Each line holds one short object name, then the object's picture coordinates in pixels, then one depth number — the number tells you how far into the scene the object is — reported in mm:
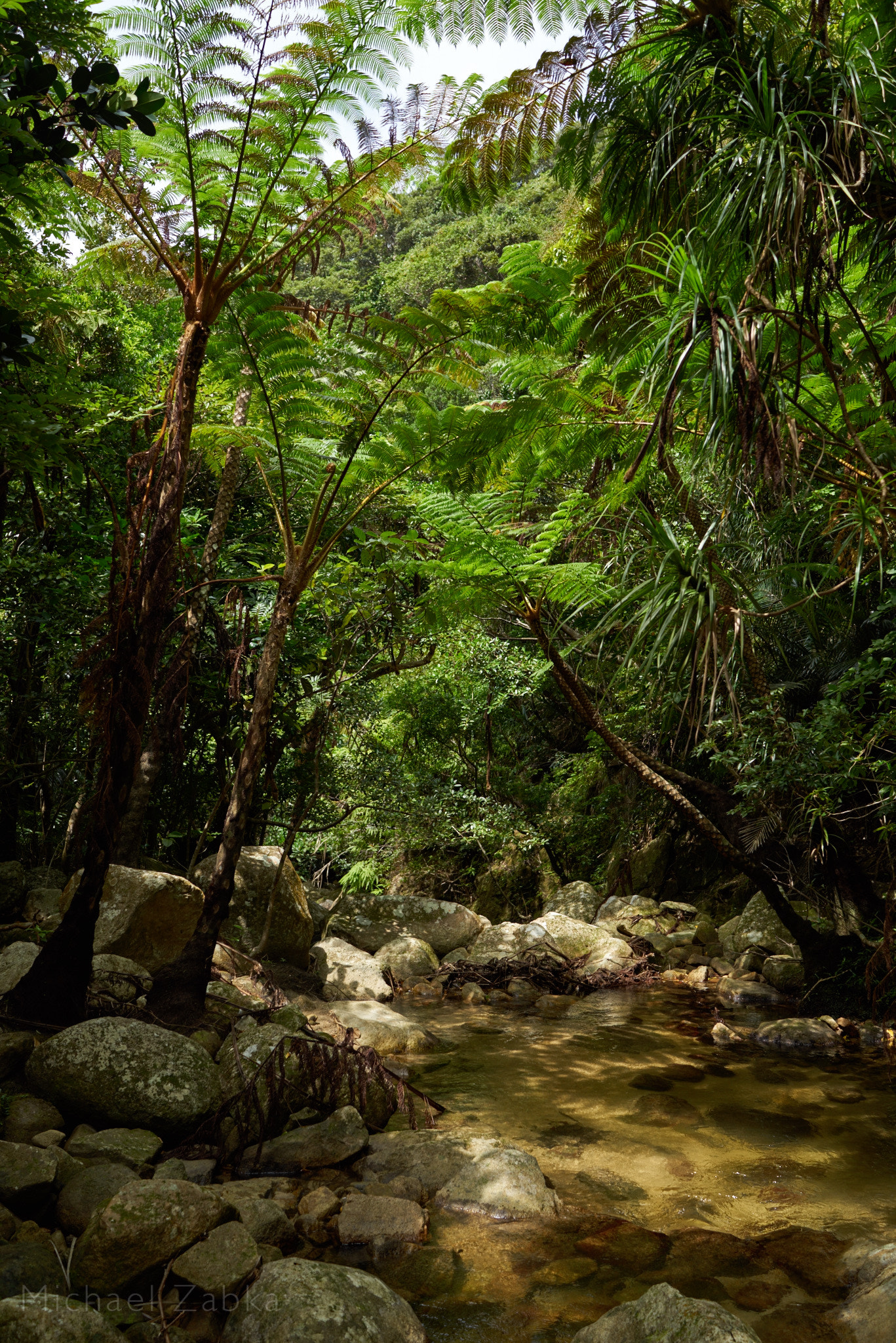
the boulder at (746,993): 7367
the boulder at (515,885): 11594
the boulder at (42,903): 5875
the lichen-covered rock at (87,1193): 2621
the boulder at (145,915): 5273
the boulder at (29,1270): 2164
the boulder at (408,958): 8398
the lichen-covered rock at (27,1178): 2635
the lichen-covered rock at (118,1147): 3107
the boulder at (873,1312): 2379
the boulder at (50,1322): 1787
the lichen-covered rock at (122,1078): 3363
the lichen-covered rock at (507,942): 8734
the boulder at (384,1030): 5660
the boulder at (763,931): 8227
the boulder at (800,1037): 5914
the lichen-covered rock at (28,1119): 3141
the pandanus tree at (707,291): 2924
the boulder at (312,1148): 3443
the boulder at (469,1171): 3209
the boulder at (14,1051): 3472
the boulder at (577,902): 10266
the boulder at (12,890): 5941
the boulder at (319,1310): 2133
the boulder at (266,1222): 2766
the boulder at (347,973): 7211
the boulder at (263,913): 6879
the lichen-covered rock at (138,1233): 2320
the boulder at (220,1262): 2363
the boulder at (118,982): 4453
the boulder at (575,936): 8914
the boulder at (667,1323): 2104
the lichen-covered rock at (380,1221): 2920
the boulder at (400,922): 8828
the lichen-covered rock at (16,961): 4266
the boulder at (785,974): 7454
